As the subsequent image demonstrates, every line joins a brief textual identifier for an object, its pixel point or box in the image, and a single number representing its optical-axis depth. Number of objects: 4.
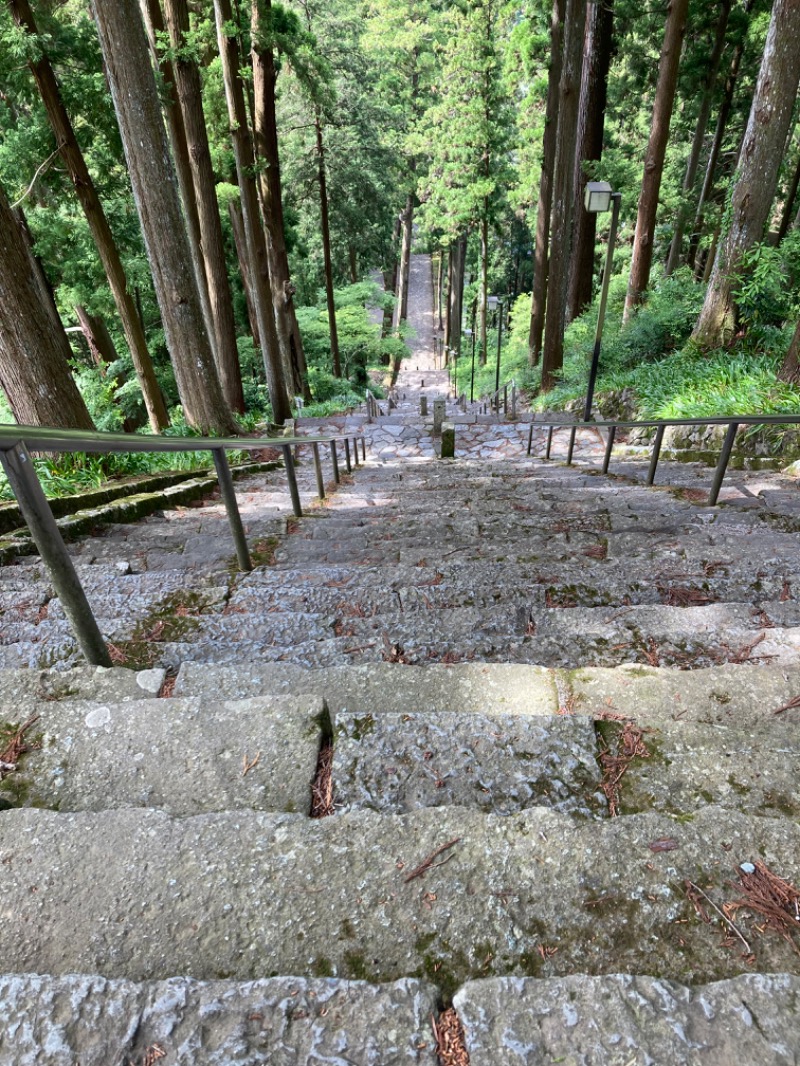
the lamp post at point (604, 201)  7.46
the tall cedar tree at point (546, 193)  12.48
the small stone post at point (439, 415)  12.55
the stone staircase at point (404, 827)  0.90
